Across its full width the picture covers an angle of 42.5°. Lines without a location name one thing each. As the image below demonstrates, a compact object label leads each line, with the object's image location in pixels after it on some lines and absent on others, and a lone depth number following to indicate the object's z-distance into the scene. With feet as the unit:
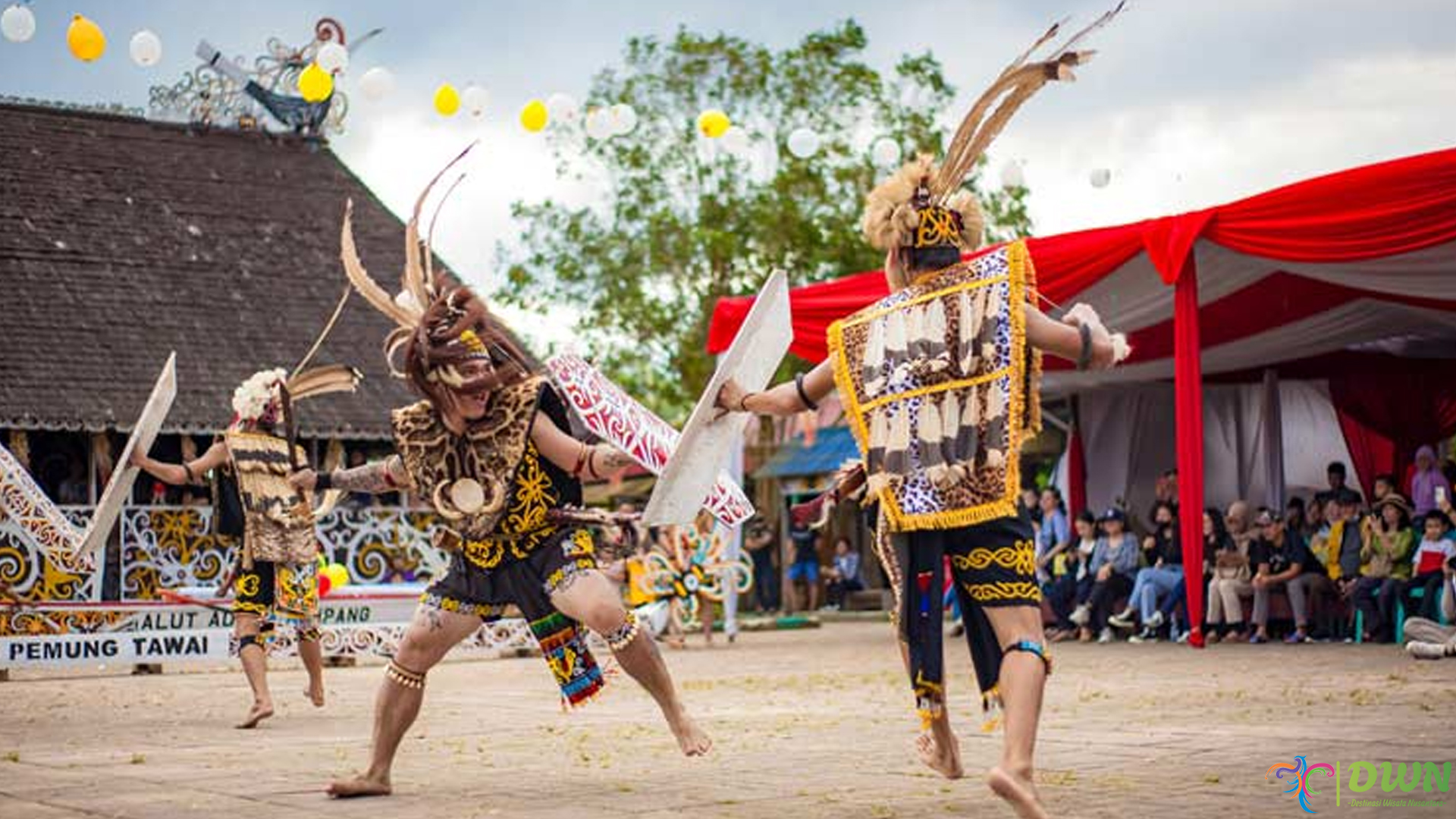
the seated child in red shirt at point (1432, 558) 44.42
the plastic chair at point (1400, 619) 46.55
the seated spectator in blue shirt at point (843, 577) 91.30
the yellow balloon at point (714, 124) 55.16
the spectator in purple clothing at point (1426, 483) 48.60
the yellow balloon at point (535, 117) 52.21
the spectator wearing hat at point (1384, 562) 46.62
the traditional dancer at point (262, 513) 32.89
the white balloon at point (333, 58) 55.06
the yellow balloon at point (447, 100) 52.54
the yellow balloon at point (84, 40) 50.31
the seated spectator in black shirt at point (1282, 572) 49.60
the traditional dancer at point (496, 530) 20.47
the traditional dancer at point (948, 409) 17.03
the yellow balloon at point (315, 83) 53.78
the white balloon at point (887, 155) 53.57
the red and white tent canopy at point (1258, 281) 41.73
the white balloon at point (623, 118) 54.34
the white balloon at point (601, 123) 54.19
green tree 98.89
